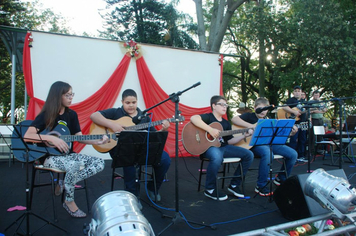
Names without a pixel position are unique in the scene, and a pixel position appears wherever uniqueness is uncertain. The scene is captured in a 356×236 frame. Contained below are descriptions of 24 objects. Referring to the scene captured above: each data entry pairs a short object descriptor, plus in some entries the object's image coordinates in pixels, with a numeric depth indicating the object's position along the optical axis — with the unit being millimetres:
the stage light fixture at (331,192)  2349
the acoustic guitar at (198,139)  3791
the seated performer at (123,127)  3391
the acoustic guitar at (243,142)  4297
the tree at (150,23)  15398
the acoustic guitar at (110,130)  3543
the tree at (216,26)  11391
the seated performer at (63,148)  2898
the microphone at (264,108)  3613
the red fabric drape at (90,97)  6215
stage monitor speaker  2738
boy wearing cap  6959
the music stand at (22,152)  2311
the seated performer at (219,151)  3770
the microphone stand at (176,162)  2693
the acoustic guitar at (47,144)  2811
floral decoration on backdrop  7352
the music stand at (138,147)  2768
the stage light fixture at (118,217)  1559
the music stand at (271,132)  3469
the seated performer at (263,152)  4020
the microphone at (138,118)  2923
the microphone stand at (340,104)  4010
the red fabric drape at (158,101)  7551
